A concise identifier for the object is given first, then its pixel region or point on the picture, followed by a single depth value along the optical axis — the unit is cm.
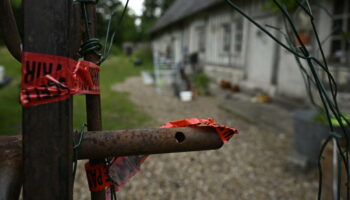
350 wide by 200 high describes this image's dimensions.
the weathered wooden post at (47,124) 66
